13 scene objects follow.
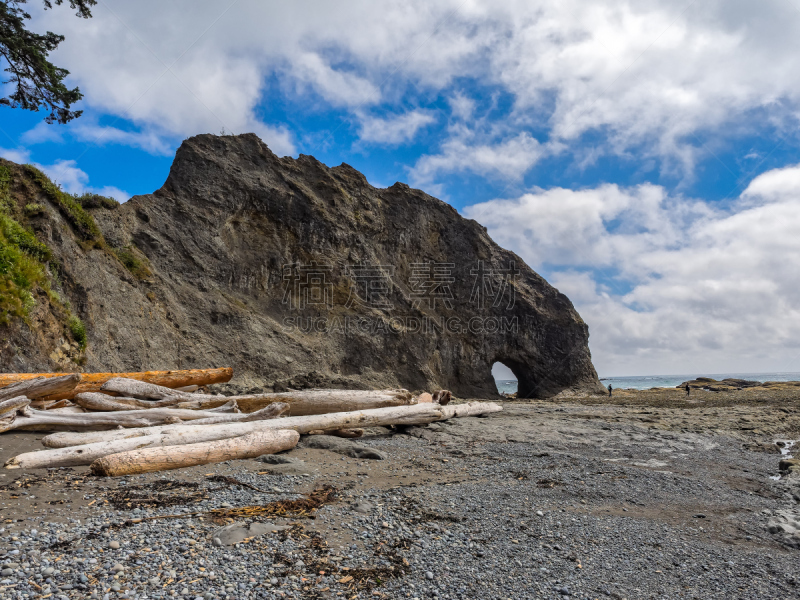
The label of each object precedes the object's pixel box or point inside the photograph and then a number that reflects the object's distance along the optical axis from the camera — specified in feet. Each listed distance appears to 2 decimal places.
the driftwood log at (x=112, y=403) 27.27
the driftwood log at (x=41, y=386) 23.91
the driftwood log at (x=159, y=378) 26.50
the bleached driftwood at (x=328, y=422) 20.67
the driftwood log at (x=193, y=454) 17.11
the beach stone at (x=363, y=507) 15.39
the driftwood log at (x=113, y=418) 22.08
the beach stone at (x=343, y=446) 25.07
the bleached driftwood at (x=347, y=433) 30.53
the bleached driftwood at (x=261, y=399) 30.30
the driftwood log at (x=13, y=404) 22.48
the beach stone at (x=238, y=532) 11.81
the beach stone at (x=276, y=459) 21.09
